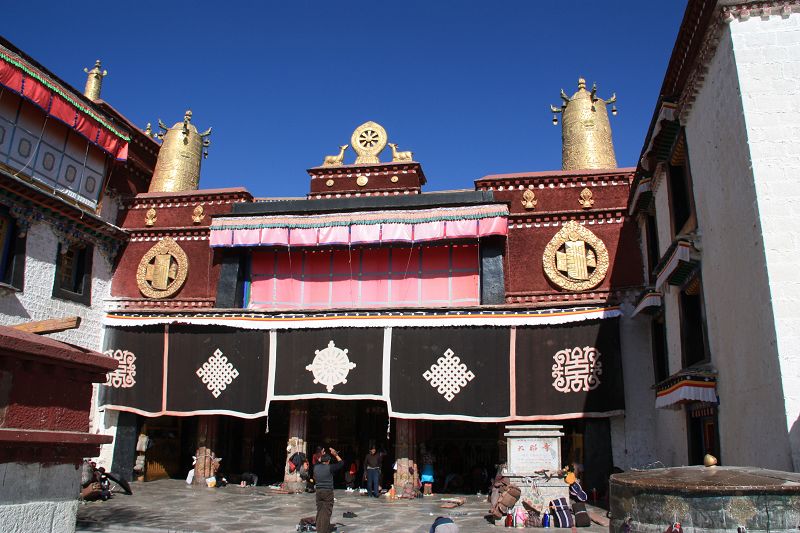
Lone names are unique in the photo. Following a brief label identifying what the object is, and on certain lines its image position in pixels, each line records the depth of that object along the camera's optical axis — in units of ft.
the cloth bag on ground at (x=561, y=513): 32.78
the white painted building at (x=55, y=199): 44.29
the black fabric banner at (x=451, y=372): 45.24
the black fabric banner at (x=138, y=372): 50.44
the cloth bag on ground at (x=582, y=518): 32.63
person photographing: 28.71
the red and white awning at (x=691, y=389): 29.68
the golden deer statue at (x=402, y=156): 57.52
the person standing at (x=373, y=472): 47.44
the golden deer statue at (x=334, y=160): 58.65
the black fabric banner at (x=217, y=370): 48.62
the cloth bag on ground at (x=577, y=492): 34.53
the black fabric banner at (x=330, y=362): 47.11
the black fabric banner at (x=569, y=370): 43.68
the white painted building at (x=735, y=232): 24.27
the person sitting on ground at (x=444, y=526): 17.42
